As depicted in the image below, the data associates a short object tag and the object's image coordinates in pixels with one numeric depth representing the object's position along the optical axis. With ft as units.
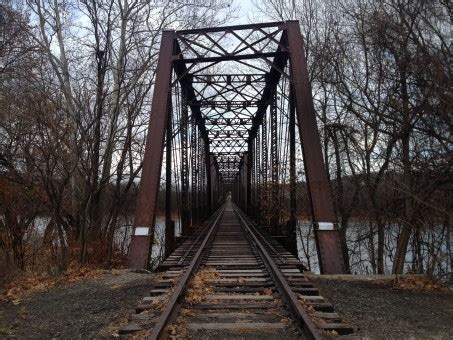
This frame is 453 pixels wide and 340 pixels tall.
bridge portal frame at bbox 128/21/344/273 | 27.78
